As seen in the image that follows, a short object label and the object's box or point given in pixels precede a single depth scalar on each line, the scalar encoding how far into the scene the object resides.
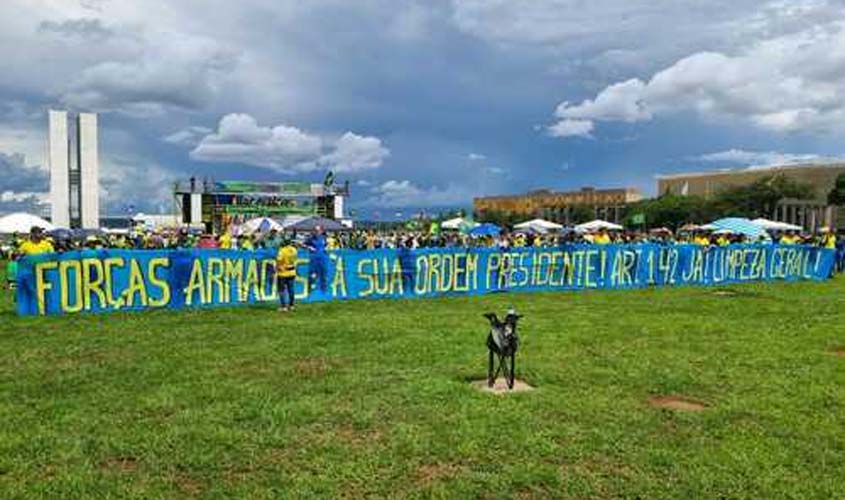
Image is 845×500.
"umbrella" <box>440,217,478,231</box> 51.35
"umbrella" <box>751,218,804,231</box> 46.40
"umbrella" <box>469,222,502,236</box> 44.41
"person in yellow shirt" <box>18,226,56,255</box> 17.25
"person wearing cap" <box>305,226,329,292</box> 19.00
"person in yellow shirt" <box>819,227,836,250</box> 28.70
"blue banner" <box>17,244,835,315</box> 16.08
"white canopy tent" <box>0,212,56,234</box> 36.16
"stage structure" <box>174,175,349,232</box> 103.16
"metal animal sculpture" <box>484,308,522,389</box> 8.40
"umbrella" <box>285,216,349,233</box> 41.09
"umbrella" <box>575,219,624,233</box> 53.56
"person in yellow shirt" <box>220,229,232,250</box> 27.27
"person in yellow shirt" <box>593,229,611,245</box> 25.63
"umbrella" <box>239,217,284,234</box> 43.92
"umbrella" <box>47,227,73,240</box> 42.14
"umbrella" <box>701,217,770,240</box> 34.44
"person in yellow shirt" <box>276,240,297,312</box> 16.81
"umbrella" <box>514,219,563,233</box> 53.72
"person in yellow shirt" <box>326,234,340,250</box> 33.31
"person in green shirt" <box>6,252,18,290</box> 20.63
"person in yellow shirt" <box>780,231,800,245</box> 30.38
